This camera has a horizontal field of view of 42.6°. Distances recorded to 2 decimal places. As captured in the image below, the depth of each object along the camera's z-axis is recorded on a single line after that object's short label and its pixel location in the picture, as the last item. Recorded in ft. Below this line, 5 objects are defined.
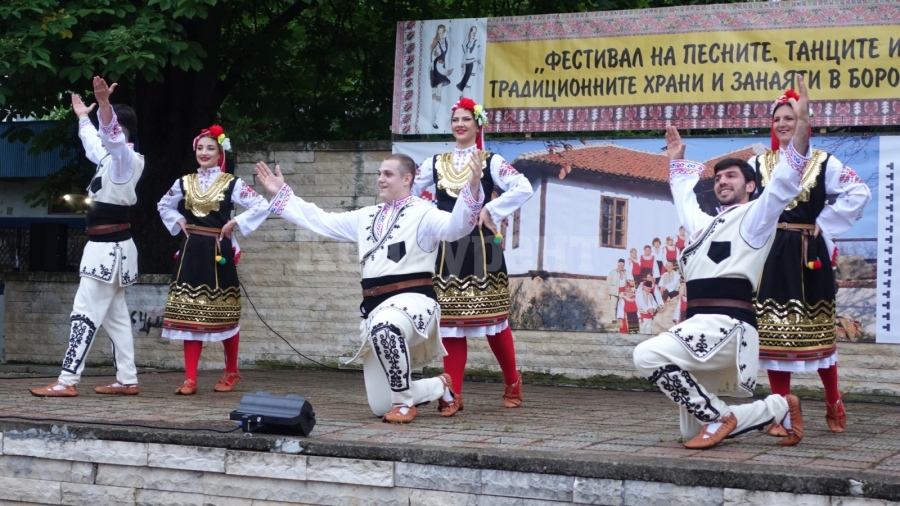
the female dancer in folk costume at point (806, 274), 19.67
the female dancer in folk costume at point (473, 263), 22.71
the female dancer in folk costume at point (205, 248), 26.30
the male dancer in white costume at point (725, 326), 16.57
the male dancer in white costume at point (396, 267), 19.38
